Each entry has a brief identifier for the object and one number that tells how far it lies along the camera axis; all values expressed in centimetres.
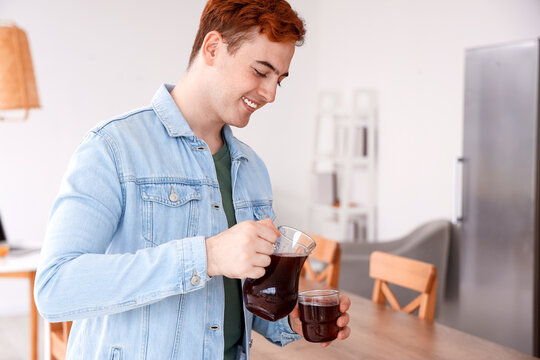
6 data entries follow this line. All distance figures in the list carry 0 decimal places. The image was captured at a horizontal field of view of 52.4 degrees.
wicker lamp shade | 266
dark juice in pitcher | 101
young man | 86
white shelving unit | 495
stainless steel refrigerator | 315
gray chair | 377
